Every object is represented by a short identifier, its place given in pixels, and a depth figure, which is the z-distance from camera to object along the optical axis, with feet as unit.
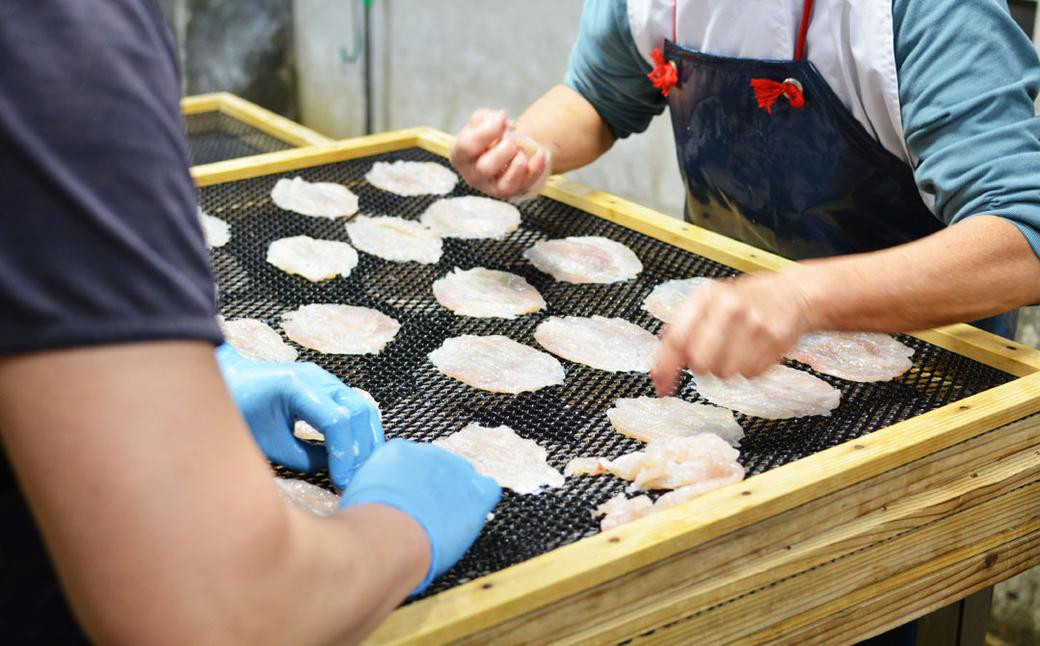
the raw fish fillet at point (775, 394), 5.42
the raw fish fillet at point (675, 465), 4.77
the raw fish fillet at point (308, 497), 4.58
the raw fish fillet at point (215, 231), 7.64
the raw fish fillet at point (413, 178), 8.62
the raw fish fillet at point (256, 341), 6.07
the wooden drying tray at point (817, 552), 3.92
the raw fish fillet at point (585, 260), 7.09
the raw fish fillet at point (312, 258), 7.18
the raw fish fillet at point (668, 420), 5.23
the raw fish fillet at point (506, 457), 4.79
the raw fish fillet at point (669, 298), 6.57
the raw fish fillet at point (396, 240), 7.44
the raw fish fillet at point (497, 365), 5.75
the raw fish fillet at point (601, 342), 5.96
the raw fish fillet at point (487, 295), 6.66
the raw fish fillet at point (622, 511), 4.45
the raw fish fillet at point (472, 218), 7.88
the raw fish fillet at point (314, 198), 8.19
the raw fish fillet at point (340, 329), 6.18
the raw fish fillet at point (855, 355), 5.70
